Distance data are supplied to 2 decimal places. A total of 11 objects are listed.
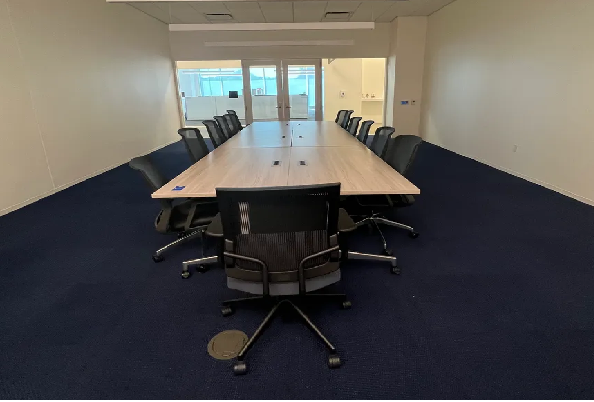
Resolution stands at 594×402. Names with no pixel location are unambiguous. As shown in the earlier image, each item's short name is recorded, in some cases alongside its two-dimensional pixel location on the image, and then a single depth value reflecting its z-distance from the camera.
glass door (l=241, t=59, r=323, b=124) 9.73
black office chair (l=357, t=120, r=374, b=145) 4.50
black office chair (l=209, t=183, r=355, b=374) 1.44
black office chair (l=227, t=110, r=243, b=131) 6.80
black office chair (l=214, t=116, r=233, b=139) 5.40
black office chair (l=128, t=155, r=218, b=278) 2.37
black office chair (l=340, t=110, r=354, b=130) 6.32
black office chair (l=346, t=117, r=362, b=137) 5.25
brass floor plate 1.75
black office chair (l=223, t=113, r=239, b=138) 6.22
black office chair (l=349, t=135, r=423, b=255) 2.80
